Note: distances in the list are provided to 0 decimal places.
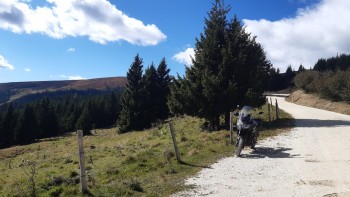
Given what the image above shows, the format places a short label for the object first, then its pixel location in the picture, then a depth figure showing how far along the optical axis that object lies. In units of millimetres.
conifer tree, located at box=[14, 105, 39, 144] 85312
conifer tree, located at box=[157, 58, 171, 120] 55906
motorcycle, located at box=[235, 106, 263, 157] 14739
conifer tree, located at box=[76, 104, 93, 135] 79256
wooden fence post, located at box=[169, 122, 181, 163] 13659
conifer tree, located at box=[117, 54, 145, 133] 51312
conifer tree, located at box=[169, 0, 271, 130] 24266
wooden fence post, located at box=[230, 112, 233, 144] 17438
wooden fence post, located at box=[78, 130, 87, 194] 9702
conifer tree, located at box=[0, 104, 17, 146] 87062
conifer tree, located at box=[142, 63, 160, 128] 52250
